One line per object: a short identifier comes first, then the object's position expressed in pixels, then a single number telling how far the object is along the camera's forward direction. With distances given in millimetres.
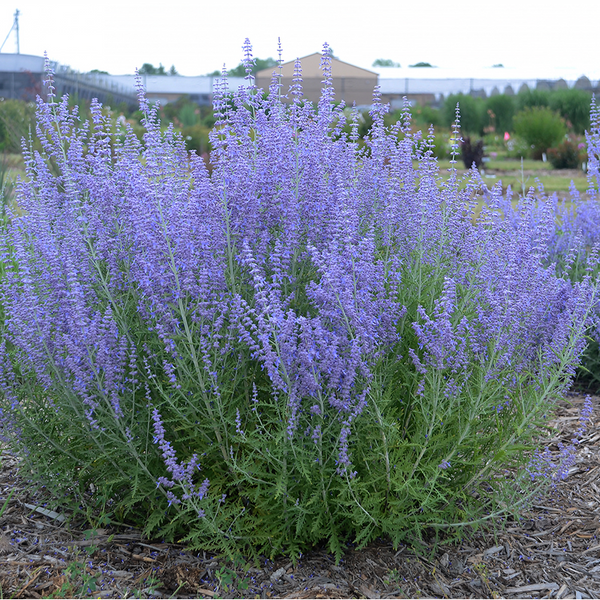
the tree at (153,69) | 65312
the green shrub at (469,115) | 35156
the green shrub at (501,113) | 36500
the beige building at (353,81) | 53447
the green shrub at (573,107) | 31609
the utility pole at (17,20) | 31548
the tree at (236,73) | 59262
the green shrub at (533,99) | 36194
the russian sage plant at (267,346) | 2947
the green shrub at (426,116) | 34125
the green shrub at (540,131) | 26969
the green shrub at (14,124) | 11266
